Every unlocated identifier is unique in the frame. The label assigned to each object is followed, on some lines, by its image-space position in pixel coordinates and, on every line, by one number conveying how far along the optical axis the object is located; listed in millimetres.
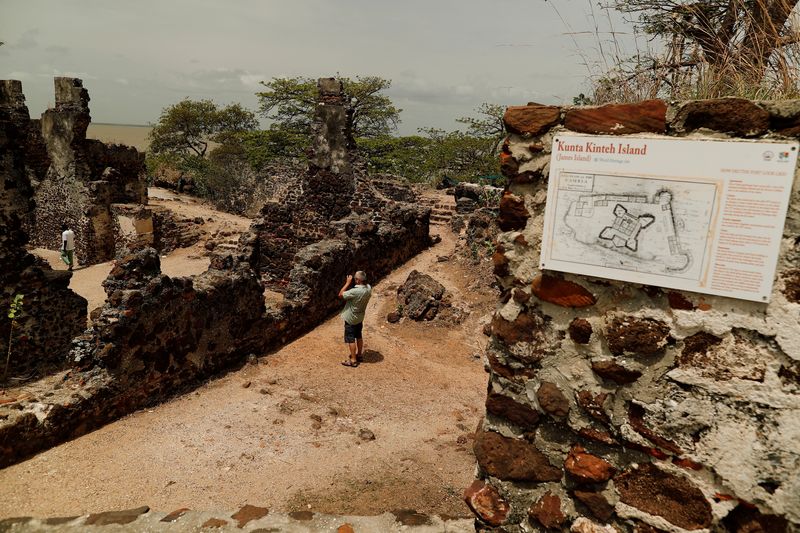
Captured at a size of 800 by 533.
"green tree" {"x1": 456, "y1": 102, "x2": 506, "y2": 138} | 21062
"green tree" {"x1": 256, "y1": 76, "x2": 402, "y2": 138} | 28641
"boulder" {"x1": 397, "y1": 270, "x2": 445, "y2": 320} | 9258
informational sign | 1784
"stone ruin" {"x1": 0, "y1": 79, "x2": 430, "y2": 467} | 5121
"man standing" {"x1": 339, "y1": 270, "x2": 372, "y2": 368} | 7094
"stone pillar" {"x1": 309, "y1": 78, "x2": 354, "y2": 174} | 14969
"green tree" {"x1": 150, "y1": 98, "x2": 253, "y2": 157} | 32062
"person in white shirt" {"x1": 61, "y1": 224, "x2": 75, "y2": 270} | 12836
